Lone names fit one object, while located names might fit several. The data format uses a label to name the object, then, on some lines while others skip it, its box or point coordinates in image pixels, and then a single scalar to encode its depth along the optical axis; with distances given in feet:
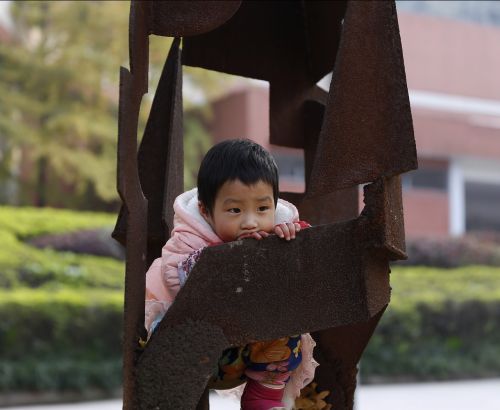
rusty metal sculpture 5.97
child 6.52
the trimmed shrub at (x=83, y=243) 33.47
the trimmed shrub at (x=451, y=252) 39.68
